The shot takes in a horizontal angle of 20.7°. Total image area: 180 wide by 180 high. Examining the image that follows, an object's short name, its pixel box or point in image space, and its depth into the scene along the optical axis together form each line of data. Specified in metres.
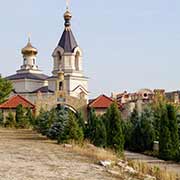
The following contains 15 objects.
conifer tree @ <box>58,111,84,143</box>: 22.81
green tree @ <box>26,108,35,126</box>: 45.71
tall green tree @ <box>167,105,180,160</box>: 20.09
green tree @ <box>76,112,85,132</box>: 29.19
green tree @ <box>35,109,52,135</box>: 30.25
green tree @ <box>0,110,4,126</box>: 48.23
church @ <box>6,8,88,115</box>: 57.09
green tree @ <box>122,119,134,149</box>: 26.62
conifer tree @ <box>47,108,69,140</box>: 24.55
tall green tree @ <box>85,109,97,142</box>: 25.65
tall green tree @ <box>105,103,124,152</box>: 21.41
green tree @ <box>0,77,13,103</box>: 57.26
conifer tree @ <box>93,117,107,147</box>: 23.22
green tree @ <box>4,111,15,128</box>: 45.32
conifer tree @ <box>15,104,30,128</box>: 44.69
